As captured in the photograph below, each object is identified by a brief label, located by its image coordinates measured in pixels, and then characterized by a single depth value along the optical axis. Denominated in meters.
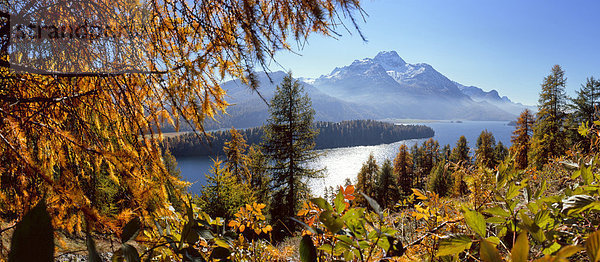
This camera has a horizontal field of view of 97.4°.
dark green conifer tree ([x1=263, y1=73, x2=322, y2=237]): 15.70
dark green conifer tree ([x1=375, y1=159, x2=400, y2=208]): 30.16
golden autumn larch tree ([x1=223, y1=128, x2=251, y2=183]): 15.34
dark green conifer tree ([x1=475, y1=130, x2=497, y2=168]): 31.24
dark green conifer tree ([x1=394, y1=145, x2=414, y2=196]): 37.78
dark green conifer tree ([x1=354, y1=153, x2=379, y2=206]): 30.27
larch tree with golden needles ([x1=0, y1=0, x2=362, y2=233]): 1.64
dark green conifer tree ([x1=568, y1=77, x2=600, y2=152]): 18.38
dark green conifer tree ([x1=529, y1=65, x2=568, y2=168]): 19.12
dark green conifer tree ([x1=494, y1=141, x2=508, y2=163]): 36.94
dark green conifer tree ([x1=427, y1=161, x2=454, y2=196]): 28.24
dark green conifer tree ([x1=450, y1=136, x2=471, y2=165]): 36.24
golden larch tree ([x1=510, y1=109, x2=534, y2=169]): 22.93
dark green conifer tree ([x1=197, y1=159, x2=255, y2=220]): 10.14
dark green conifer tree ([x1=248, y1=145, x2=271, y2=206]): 16.00
